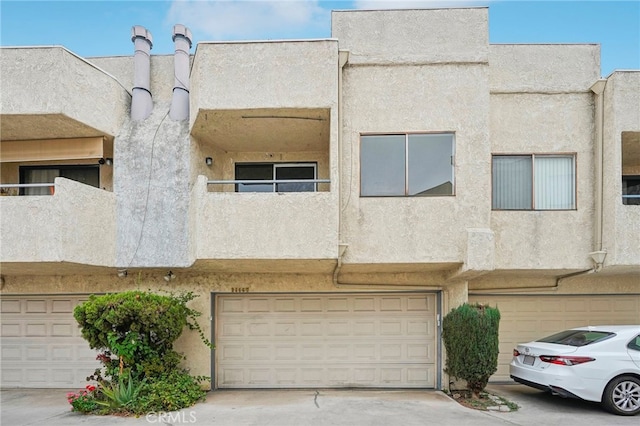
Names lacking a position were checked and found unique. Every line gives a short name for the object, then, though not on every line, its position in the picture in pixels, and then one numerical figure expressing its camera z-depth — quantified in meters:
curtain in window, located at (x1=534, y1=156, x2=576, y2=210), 8.59
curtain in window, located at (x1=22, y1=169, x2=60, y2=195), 9.86
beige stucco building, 7.93
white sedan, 7.15
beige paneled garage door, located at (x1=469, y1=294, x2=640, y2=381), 9.66
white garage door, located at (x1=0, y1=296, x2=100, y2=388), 9.48
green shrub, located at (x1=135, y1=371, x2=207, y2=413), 7.41
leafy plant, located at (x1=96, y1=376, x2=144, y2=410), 7.36
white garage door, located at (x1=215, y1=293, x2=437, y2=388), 9.28
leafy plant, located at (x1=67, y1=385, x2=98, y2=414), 7.44
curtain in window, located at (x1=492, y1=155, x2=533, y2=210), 8.60
